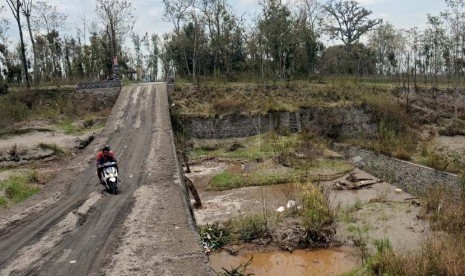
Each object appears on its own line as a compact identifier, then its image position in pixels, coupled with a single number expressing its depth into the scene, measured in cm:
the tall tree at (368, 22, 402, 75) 5122
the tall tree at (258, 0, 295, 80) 3859
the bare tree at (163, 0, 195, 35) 3839
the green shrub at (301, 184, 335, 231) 1126
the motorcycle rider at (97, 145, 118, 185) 1399
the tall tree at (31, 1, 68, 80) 4563
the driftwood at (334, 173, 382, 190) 1678
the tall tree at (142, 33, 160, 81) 5647
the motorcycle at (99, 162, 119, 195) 1334
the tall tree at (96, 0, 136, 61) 4012
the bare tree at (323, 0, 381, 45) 5491
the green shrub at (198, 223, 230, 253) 1129
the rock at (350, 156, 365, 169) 2061
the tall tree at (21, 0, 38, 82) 3219
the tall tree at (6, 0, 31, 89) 3122
